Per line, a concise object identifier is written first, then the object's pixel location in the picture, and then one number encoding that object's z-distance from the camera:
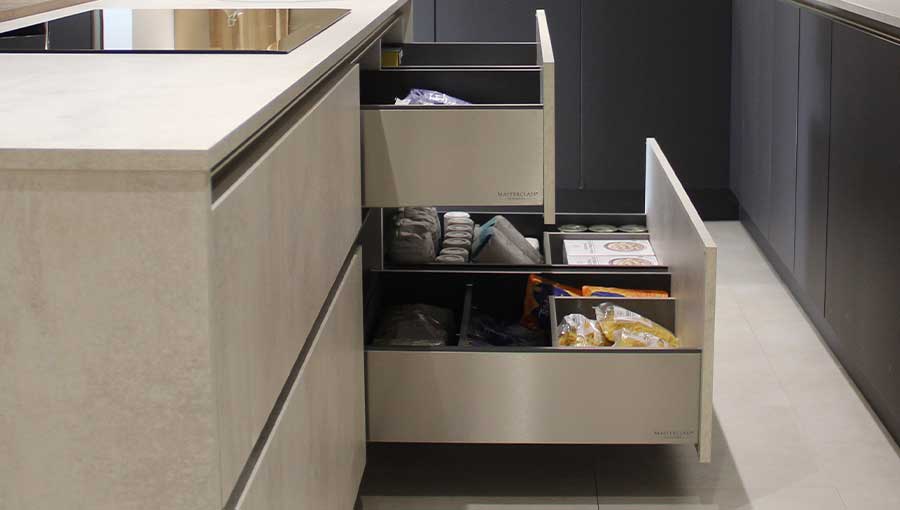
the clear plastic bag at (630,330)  2.24
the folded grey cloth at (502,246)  2.81
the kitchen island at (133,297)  0.92
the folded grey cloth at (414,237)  2.67
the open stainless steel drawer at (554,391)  2.10
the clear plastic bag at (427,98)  2.31
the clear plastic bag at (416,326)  2.38
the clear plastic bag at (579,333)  2.26
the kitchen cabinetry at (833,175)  2.46
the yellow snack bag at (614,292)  2.49
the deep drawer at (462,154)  2.08
